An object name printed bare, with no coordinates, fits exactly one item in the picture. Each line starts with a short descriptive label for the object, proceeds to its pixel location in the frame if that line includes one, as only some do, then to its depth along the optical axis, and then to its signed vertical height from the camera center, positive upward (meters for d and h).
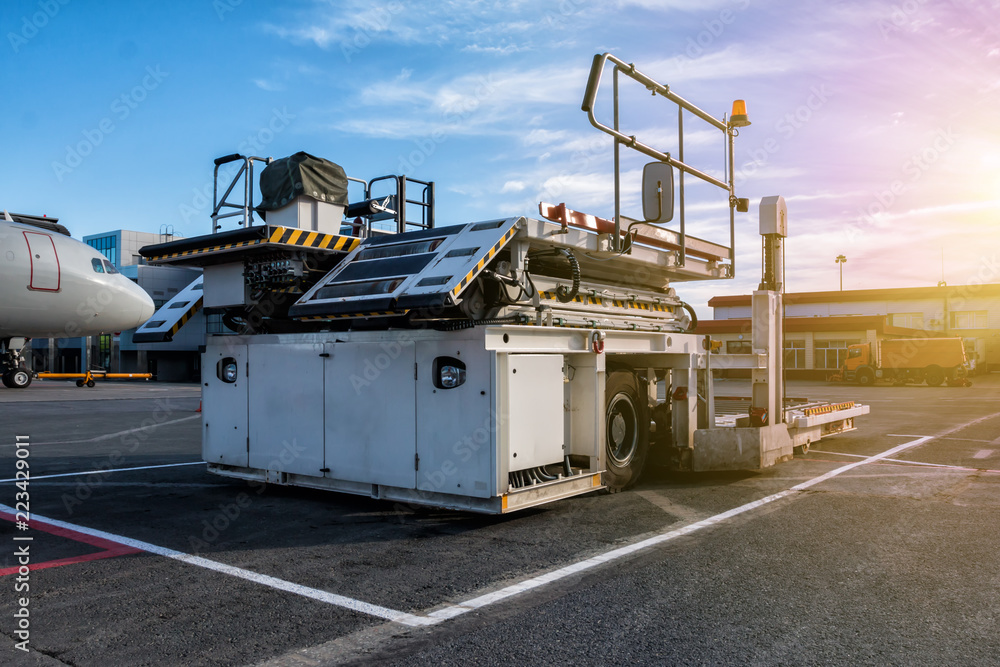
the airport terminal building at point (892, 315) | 49.66 +2.54
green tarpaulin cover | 6.67 +1.52
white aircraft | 19.55 +1.67
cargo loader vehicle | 5.49 +0.00
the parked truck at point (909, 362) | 36.84 -0.76
